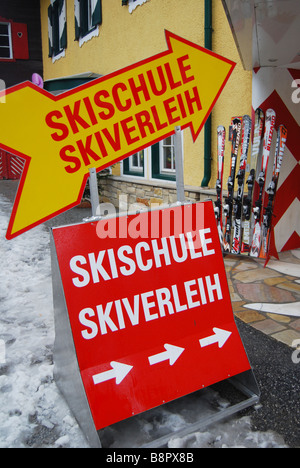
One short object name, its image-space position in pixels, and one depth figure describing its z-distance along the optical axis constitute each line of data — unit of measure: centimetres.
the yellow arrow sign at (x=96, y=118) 184
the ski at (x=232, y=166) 478
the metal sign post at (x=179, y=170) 232
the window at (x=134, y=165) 815
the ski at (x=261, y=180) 446
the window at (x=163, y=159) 707
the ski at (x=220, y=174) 504
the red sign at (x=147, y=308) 197
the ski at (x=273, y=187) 448
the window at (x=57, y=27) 1088
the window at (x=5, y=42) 1477
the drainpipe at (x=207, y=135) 531
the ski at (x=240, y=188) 464
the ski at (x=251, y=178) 453
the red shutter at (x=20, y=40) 1424
